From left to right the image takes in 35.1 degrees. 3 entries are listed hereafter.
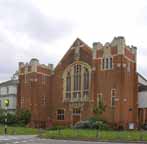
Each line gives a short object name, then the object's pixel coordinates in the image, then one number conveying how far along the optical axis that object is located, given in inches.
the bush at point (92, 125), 1389.4
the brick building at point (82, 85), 1521.1
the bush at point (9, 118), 1710.3
